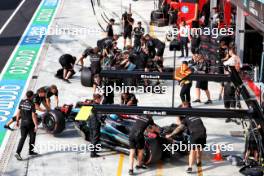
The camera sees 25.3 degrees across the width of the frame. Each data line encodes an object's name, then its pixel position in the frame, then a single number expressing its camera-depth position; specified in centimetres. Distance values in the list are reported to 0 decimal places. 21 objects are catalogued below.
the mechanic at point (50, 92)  1744
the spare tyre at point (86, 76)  2042
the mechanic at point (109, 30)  2509
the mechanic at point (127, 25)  2553
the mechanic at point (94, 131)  1511
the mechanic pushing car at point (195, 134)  1399
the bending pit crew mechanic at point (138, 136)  1409
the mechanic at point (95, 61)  1947
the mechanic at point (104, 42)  2208
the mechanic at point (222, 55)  2086
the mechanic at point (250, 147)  1431
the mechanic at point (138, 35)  2330
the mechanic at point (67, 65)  2130
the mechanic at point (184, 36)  2389
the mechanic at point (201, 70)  1903
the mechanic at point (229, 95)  1789
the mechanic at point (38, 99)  1673
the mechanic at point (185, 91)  1839
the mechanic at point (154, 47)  2201
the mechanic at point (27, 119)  1488
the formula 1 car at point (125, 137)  1456
